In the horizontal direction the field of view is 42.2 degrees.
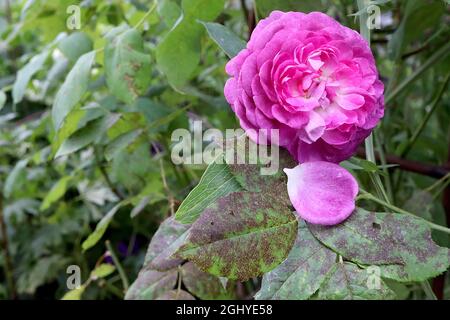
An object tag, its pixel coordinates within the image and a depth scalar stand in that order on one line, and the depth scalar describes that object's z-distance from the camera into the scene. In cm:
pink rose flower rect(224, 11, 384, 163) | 35
